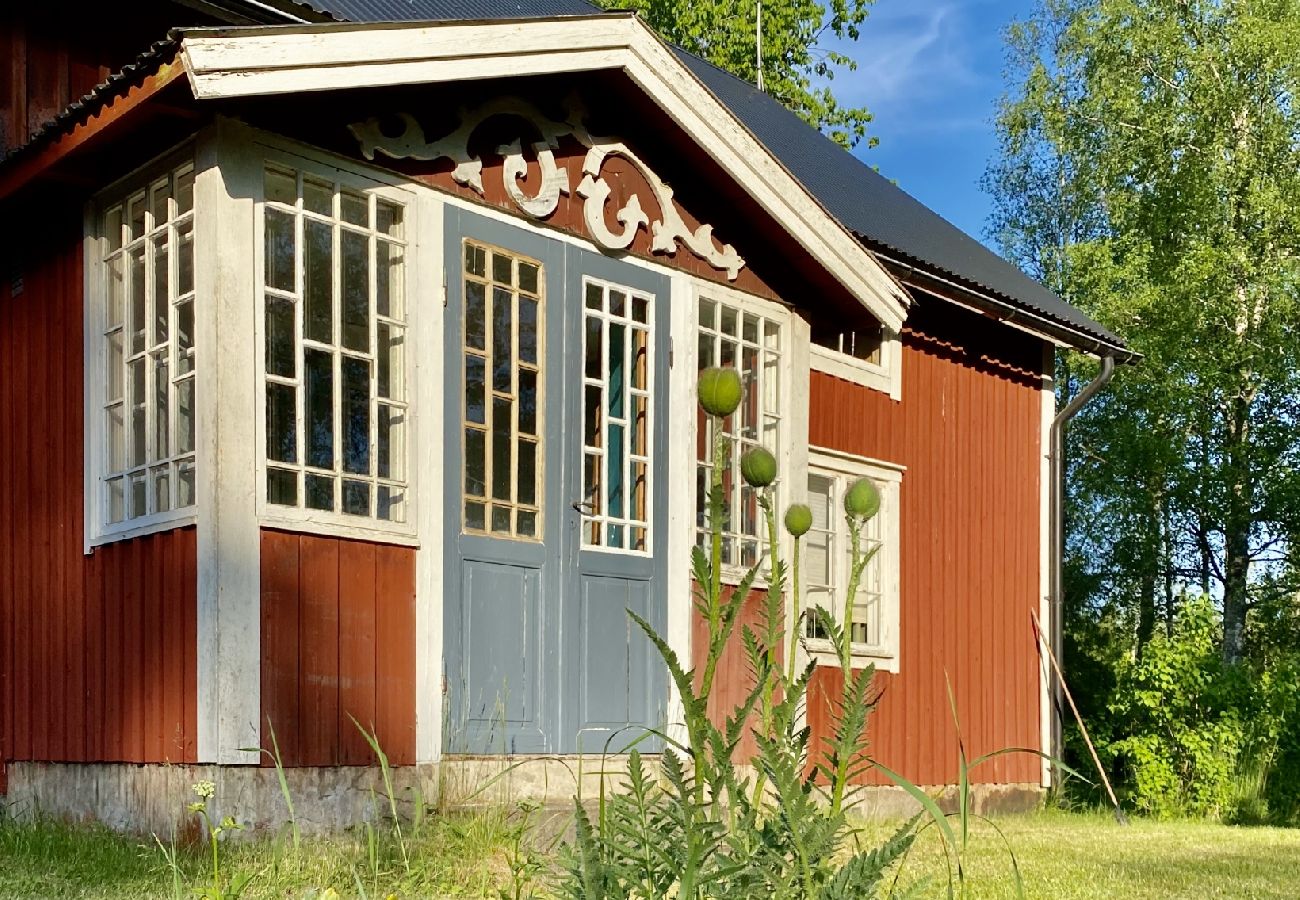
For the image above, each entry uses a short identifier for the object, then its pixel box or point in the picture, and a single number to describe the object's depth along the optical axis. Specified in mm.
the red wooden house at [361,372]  5941
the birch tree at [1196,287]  19141
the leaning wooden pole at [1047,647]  11679
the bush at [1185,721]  12531
